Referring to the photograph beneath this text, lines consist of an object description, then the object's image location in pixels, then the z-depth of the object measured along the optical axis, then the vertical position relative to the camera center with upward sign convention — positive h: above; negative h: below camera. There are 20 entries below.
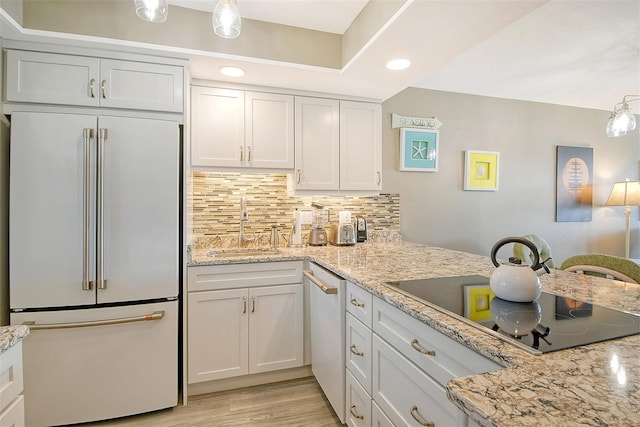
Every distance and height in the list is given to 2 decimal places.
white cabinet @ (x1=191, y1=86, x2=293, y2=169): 2.34 +0.57
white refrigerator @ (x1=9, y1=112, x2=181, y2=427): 1.74 -0.32
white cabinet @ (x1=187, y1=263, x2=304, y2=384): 2.10 -0.81
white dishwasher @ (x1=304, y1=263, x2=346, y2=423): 1.73 -0.73
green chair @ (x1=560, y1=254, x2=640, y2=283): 1.67 -0.31
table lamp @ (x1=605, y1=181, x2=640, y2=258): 3.72 +0.18
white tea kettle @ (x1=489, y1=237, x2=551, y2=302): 1.11 -0.25
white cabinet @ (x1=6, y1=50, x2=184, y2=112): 1.77 +0.70
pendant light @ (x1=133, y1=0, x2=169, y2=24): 1.19 +0.72
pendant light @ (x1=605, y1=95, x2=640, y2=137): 2.69 +0.74
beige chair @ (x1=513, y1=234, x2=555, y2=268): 3.02 -0.39
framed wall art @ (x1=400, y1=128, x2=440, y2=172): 3.12 +0.57
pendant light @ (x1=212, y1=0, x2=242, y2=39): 1.27 +0.74
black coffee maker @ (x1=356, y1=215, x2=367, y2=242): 2.93 -0.20
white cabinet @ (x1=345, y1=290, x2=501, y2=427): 0.98 -0.59
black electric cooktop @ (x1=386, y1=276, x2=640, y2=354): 0.86 -0.34
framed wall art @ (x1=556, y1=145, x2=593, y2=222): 3.82 +0.31
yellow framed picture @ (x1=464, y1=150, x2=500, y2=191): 3.39 +0.41
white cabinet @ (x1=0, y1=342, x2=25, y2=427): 0.91 -0.54
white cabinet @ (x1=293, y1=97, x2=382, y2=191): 2.60 +0.51
